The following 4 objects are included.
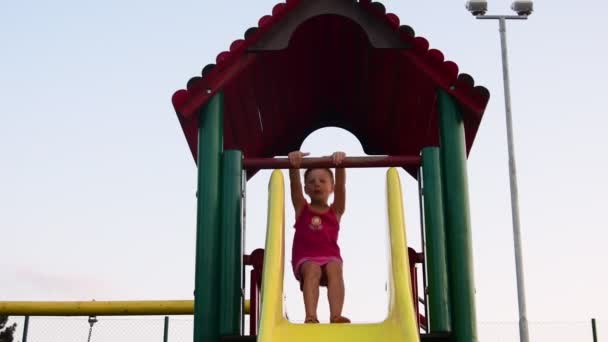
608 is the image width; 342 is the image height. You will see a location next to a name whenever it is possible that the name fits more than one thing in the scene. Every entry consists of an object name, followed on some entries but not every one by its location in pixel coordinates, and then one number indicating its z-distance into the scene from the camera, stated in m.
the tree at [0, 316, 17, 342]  13.98
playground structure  5.14
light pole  11.62
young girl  5.60
